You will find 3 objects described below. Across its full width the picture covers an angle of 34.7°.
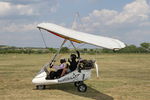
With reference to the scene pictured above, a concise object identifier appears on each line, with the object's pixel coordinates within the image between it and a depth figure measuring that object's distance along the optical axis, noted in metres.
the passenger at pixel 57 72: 11.38
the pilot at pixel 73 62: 11.39
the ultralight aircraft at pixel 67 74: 10.54
